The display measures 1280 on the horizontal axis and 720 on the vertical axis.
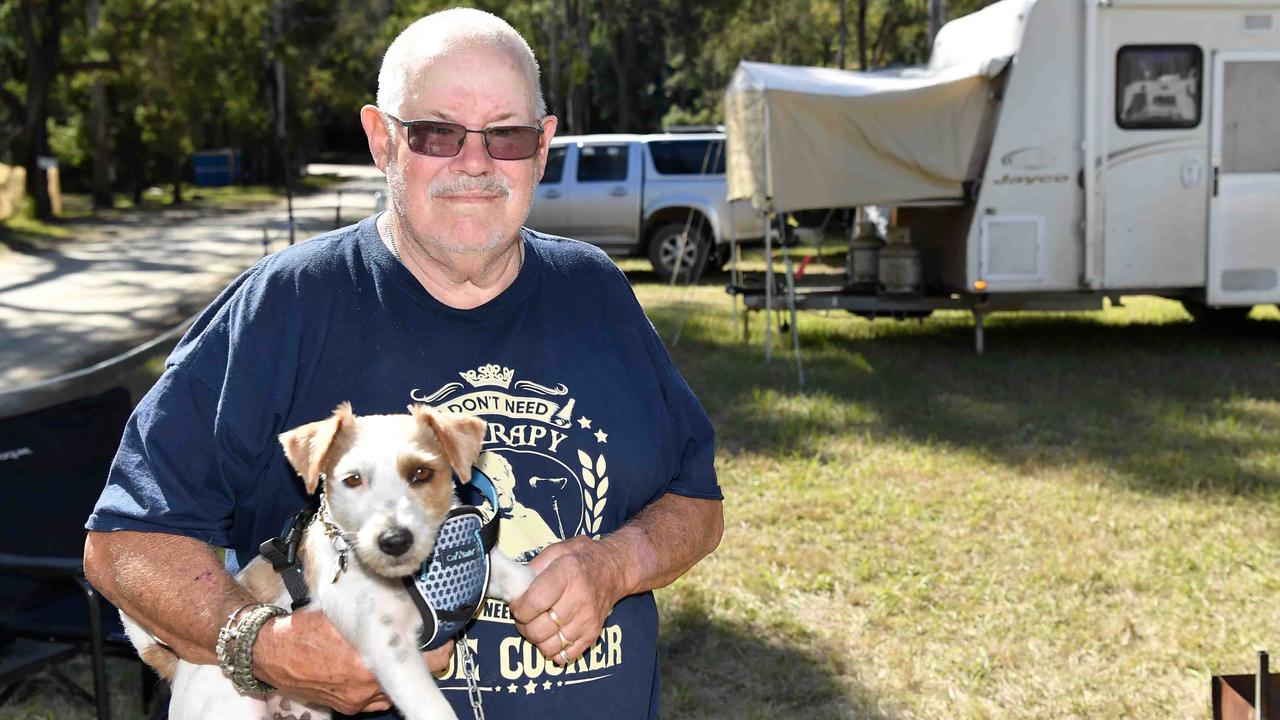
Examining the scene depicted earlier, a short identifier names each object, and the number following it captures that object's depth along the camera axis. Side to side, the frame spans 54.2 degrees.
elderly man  2.15
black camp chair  4.36
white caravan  11.02
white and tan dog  1.93
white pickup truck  17.33
